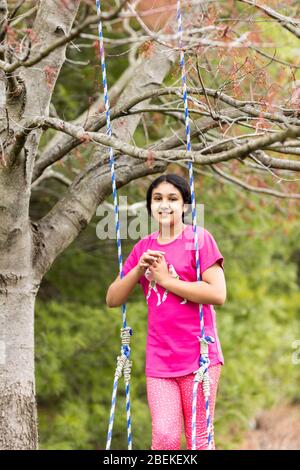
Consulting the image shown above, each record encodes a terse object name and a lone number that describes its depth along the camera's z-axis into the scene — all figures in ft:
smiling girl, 23.66
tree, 24.44
